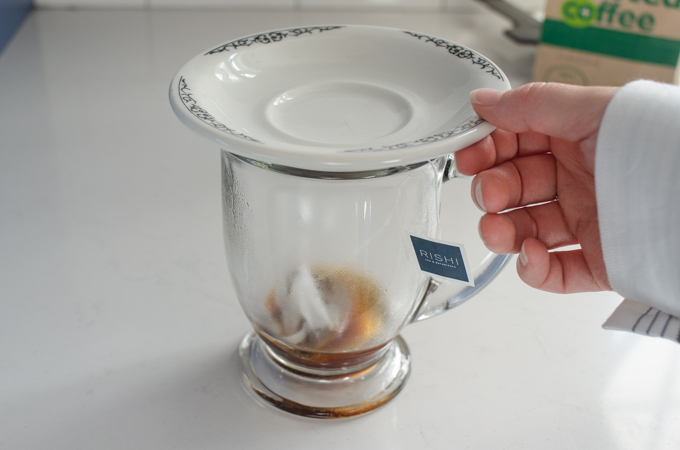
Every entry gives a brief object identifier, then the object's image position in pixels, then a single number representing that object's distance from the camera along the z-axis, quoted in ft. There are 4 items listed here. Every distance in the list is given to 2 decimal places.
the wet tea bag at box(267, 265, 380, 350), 1.24
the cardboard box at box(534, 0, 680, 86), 2.75
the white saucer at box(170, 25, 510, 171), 1.03
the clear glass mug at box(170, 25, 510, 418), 1.13
